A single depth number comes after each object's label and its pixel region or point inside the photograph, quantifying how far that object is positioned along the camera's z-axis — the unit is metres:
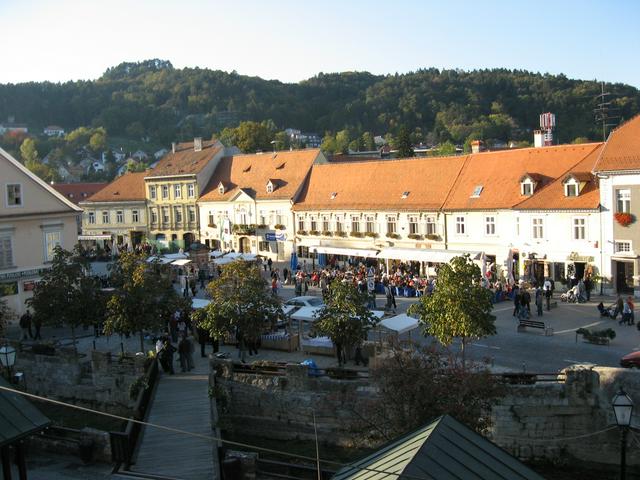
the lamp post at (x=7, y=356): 19.64
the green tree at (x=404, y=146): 87.31
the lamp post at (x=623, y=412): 12.75
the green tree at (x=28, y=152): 140.62
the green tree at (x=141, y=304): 24.97
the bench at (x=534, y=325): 27.16
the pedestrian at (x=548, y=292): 32.48
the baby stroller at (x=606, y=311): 29.78
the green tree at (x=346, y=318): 22.46
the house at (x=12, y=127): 170.62
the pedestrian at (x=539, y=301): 30.80
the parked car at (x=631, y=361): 20.77
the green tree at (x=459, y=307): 21.97
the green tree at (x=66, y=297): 27.34
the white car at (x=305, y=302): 30.72
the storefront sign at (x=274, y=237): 54.82
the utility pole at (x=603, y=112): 47.77
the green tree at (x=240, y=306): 23.94
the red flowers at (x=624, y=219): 34.38
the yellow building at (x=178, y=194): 63.00
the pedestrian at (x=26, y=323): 31.70
